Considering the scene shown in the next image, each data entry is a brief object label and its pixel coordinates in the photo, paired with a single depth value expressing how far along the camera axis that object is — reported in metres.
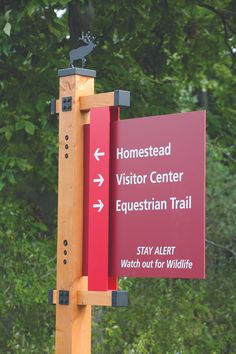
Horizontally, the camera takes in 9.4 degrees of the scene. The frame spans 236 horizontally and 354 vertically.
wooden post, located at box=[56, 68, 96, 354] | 9.06
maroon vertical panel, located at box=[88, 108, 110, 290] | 8.88
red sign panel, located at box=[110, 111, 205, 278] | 8.36
